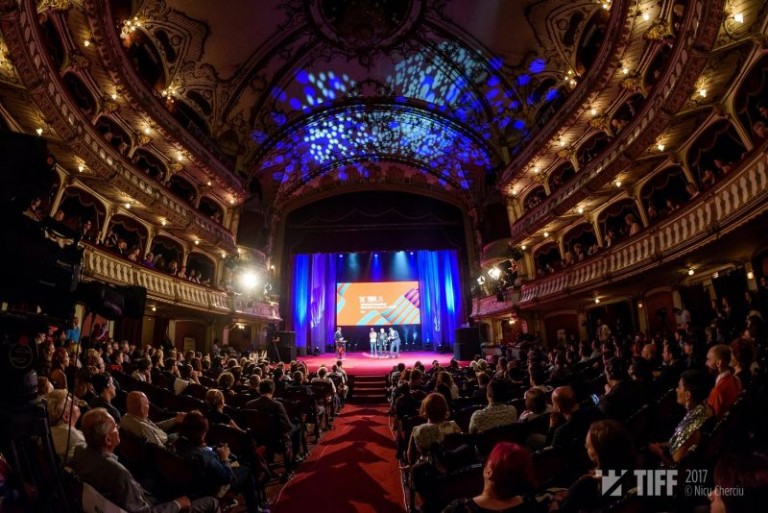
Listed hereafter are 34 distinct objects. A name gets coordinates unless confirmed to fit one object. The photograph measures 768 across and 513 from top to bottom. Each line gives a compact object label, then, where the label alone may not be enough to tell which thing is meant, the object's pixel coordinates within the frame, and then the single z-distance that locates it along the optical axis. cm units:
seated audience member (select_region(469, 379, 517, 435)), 363
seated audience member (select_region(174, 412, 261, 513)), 268
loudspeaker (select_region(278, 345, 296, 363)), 1670
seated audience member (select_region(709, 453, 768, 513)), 117
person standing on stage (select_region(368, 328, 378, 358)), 1994
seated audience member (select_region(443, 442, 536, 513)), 170
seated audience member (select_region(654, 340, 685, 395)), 489
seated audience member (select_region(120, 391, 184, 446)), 332
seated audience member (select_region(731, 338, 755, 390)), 339
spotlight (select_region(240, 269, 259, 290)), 1819
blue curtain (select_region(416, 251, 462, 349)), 2250
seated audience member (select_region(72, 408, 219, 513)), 215
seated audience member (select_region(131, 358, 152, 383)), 637
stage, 1337
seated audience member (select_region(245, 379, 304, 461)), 471
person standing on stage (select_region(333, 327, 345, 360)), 1822
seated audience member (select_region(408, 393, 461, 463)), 343
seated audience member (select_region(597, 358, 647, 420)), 340
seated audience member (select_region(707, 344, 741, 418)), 309
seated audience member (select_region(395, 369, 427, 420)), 522
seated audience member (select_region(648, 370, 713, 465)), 270
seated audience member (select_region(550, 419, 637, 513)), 195
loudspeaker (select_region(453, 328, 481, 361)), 1634
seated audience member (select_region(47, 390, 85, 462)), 288
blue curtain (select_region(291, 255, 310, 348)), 2234
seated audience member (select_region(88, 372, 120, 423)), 377
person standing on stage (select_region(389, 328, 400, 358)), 1982
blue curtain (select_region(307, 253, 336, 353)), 2291
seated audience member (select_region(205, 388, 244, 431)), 407
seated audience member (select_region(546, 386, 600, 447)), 291
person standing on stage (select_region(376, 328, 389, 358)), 1958
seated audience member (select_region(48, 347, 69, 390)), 479
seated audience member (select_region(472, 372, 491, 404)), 543
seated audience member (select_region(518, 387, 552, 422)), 367
